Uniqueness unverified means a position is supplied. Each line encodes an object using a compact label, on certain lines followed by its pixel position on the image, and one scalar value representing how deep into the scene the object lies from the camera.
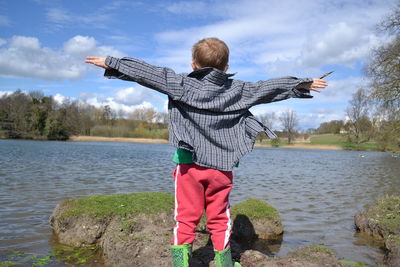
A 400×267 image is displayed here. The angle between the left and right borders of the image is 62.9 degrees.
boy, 2.72
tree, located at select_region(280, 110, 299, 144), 79.56
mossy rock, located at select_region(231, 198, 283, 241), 5.56
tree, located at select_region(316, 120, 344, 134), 69.00
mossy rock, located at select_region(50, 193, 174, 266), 3.97
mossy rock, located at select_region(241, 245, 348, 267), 3.53
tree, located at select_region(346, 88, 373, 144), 57.19
